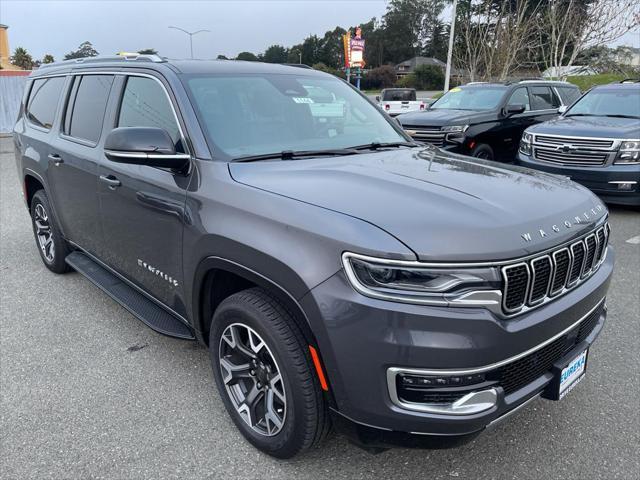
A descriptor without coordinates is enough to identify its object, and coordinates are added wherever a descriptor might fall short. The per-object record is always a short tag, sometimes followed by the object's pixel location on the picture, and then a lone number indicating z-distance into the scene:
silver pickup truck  20.75
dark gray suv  1.96
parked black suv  9.07
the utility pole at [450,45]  24.05
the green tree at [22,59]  57.62
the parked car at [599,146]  7.04
